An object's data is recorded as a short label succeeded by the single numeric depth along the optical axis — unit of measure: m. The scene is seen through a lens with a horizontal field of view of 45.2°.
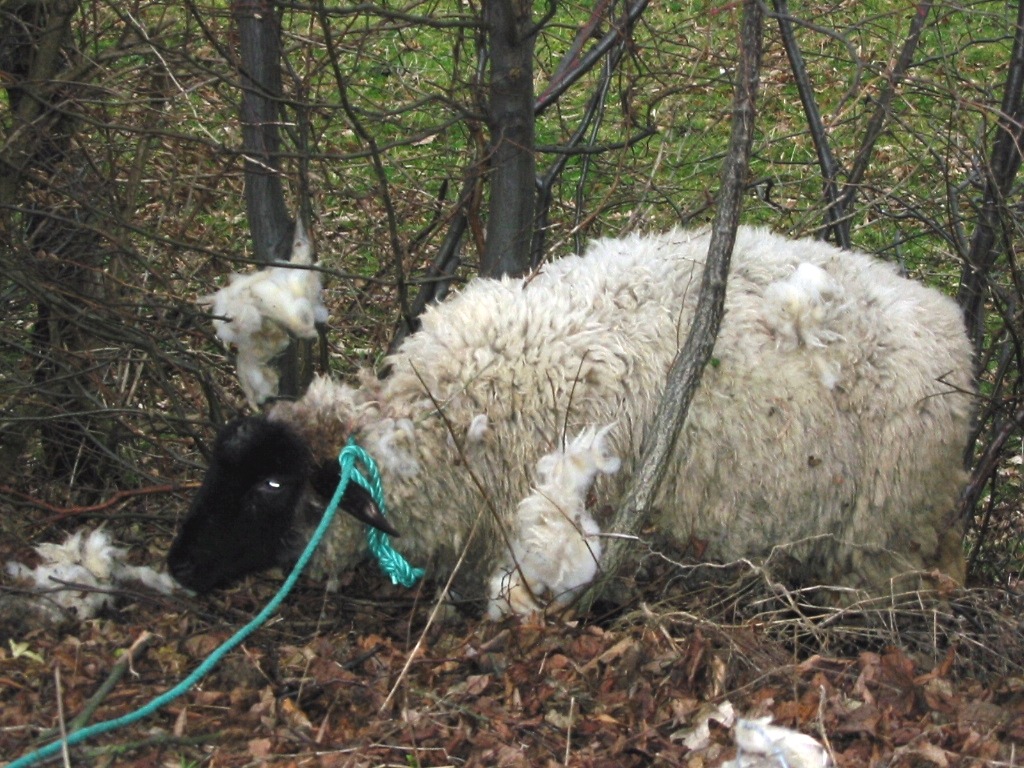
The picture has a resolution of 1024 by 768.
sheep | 3.75
